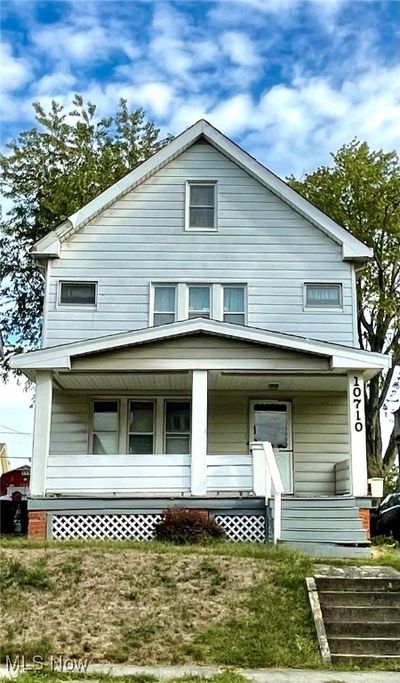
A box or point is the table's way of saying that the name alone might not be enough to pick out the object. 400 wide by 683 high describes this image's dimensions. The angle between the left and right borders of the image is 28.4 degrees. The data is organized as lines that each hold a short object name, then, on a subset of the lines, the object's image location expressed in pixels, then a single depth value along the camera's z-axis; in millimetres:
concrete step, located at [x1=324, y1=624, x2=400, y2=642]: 8453
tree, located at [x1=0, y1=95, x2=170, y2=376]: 26906
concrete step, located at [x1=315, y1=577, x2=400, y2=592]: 9515
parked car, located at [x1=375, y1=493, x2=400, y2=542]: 17172
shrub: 12617
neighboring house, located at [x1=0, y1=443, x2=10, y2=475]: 45169
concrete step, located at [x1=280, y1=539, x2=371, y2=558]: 12406
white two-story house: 14086
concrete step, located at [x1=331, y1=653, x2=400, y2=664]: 7816
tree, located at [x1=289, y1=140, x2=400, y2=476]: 27172
